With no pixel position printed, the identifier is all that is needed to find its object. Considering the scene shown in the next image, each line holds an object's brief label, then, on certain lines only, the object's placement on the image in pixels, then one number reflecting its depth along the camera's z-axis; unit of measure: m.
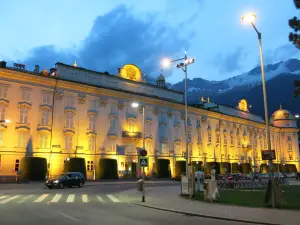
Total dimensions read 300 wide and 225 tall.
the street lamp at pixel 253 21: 16.59
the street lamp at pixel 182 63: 26.54
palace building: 46.00
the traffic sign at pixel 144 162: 21.23
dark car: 34.35
